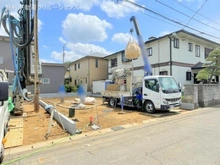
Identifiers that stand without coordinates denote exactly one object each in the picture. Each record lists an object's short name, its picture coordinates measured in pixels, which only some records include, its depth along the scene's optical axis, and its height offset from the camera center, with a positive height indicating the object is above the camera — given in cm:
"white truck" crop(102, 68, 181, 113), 899 -55
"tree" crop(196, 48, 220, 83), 1454 +138
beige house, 2575 +228
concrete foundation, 559 -146
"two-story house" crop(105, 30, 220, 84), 1683 +315
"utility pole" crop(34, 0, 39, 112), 806 +153
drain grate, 630 -171
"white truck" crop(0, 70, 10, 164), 290 -13
